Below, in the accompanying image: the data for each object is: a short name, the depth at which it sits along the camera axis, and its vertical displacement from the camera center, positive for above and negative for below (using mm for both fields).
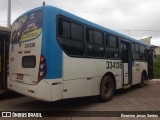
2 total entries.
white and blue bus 3192 +136
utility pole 10565 +3869
